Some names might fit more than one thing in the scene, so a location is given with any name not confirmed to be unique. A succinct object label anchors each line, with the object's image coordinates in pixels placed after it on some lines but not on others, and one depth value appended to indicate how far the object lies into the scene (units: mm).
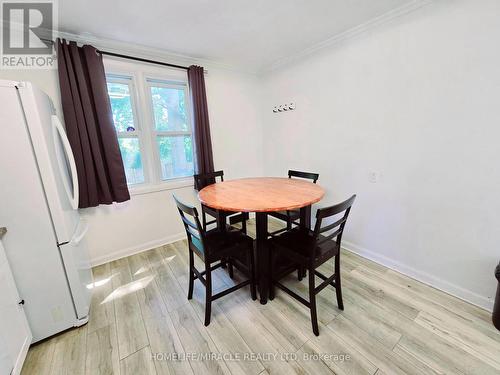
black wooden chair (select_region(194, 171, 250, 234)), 2474
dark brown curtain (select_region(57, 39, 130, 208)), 2088
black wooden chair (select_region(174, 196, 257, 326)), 1555
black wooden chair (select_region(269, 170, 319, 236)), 2346
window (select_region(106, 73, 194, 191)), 2588
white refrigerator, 1308
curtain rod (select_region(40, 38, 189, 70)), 2294
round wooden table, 1595
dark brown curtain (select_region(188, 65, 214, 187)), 2824
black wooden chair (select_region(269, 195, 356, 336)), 1398
